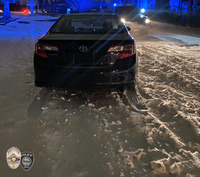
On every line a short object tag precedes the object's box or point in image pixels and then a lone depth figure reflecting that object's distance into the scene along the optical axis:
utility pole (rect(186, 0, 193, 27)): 23.09
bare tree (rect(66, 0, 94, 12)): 48.36
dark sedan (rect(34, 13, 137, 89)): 3.78
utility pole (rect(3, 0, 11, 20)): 24.45
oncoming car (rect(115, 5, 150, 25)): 15.84
